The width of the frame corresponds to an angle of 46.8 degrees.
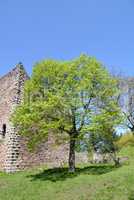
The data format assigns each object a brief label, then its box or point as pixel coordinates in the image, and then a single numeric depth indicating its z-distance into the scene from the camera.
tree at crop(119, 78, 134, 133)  18.24
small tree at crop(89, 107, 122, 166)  8.88
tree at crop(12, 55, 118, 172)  9.12
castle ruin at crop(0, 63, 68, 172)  10.80
